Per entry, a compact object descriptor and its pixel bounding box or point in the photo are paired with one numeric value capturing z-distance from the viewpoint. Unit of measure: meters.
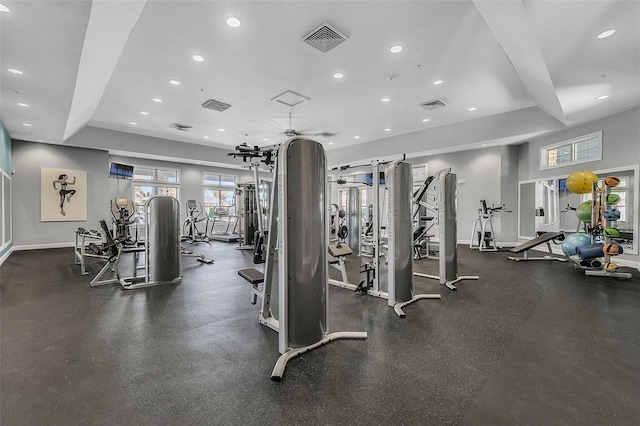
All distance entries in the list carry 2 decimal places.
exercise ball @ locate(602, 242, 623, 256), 4.70
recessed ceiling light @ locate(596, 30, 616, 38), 3.29
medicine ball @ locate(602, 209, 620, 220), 4.89
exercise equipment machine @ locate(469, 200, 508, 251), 7.91
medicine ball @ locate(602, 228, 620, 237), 4.74
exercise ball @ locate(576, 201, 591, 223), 5.44
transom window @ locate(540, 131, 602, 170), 6.15
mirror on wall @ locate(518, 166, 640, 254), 5.52
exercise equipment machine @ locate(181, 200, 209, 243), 9.75
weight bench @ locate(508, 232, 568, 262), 5.92
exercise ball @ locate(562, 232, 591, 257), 5.26
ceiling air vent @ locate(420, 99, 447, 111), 6.31
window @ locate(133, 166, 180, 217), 10.36
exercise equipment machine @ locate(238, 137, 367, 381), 2.13
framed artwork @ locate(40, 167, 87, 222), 8.12
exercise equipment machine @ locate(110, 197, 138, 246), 5.92
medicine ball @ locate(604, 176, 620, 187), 4.80
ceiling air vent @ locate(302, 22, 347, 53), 3.66
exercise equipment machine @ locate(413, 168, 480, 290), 4.07
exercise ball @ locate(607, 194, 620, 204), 4.89
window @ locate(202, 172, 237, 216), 11.98
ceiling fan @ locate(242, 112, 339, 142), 7.75
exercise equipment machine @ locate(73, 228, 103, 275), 4.95
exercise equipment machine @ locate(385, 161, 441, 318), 3.27
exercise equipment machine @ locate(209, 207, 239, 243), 10.58
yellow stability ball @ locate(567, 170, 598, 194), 5.43
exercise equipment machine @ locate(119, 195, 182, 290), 4.22
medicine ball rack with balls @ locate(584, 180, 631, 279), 4.75
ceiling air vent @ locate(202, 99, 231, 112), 6.28
